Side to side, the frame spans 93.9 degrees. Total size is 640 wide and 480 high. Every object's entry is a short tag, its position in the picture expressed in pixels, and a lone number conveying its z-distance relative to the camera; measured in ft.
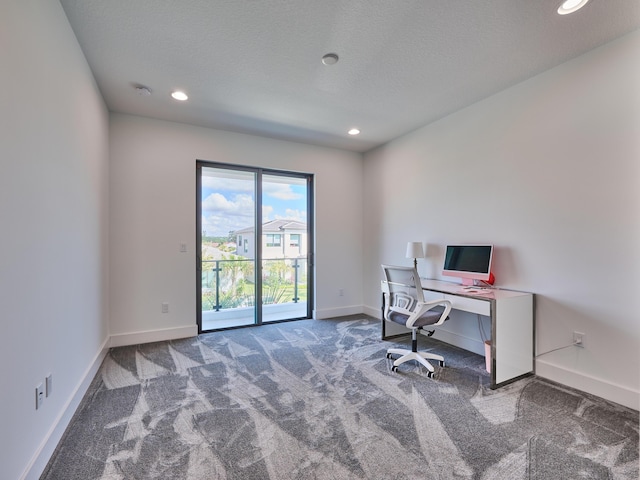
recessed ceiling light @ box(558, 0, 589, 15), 6.14
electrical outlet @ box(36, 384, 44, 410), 5.13
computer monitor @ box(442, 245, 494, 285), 9.66
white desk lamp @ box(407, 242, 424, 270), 11.91
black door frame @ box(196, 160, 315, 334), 12.98
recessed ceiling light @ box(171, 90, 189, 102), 9.81
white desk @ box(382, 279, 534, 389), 8.06
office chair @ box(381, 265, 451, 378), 8.87
